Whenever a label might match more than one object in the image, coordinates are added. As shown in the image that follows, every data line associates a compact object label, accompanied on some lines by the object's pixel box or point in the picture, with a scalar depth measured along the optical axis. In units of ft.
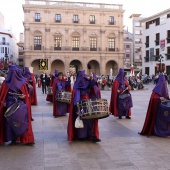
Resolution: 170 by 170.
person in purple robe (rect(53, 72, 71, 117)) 26.23
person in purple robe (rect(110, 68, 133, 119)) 25.00
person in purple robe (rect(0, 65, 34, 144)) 15.71
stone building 120.70
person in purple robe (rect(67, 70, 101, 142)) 16.81
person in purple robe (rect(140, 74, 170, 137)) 18.06
